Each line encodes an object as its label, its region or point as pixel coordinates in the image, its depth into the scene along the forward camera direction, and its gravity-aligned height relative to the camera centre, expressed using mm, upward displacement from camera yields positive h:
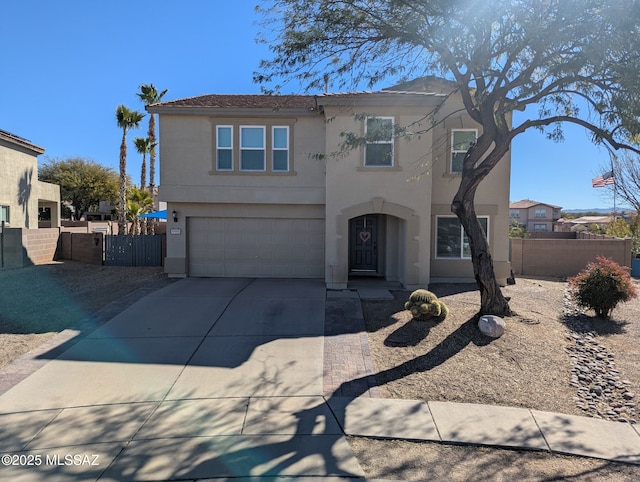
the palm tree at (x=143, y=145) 28188 +5363
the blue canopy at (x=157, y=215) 22934 +711
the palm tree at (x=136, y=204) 25561 +1512
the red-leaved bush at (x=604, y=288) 9711 -1256
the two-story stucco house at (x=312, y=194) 12805 +1126
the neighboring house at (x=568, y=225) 30509 +711
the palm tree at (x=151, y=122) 29219 +7489
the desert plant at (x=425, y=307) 8789 -1547
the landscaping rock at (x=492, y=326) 8070 -1759
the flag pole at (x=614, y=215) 26716 +1080
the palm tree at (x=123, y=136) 24250 +5172
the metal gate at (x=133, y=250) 17297 -869
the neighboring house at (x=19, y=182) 20594 +2261
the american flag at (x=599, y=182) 21325 +2587
